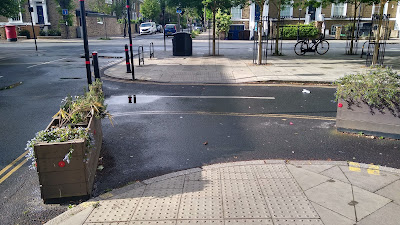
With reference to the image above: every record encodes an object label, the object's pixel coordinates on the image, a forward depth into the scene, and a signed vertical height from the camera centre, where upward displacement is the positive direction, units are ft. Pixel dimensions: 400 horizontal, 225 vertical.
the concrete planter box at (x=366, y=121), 23.13 -6.08
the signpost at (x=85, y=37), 26.35 +0.18
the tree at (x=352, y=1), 74.29 +7.66
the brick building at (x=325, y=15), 155.12 +10.03
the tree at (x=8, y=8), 80.69 +8.04
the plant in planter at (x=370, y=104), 22.95 -4.78
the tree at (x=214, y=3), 72.84 +7.79
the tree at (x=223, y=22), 136.46 +6.36
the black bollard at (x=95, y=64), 36.16 -2.68
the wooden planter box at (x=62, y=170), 15.01 -5.93
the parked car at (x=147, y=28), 190.57 +6.12
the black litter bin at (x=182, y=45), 76.59 -1.55
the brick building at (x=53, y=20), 156.97 +10.03
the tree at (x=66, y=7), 153.28 +14.90
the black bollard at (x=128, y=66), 52.33 -4.28
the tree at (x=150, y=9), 239.30 +21.32
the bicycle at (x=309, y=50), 76.58 -3.38
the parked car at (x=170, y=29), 168.12 +4.75
